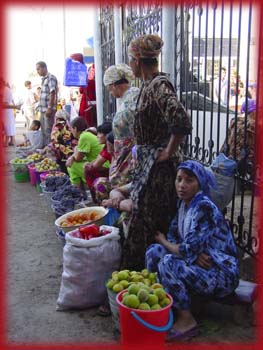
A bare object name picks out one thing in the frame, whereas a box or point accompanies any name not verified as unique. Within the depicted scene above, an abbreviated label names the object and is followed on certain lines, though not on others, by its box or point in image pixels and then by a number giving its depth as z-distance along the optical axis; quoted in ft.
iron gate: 11.29
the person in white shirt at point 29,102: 50.39
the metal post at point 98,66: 28.60
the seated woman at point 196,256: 9.29
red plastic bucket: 8.07
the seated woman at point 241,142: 11.55
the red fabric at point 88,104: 31.12
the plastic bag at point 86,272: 10.48
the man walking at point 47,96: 30.45
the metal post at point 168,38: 14.64
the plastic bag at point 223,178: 11.30
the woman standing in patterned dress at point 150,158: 10.30
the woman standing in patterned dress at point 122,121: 13.43
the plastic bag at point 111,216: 14.20
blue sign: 30.83
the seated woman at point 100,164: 17.80
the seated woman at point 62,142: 24.34
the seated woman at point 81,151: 19.70
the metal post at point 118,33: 23.11
